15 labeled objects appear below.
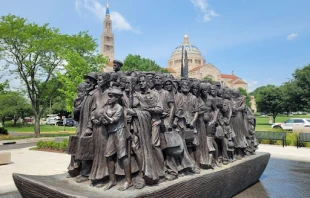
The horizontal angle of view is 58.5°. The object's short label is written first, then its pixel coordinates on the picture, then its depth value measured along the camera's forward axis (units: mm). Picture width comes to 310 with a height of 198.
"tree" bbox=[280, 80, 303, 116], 48834
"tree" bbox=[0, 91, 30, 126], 38559
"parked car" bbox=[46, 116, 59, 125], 54188
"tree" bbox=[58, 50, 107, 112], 26219
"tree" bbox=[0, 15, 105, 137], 24078
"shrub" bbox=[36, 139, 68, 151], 16788
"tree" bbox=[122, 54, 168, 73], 47938
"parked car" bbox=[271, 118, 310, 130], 29791
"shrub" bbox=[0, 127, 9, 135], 28172
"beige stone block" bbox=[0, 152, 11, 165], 12036
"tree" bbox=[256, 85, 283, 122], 54625
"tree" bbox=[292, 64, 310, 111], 47634
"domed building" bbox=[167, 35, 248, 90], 99688
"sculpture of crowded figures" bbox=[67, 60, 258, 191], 5180
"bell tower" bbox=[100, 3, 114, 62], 108188
